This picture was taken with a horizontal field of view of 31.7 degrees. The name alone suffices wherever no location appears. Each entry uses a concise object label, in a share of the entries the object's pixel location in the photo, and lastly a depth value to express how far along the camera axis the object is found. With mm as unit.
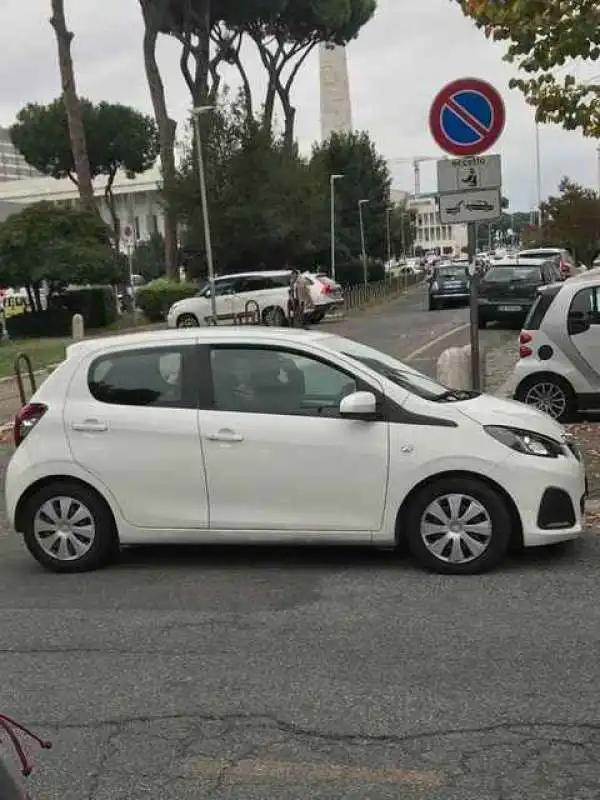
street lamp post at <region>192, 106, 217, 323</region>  33566
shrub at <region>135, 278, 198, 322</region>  40250
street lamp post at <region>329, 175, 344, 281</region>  52850
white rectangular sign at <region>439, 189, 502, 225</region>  8930
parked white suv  30422
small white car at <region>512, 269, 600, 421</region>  11219
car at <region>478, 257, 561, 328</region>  23906
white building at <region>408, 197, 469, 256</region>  155500
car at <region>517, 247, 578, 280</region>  29370
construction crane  103938
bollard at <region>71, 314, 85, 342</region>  30338
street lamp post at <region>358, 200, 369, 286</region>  58653
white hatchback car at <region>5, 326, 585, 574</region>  6133
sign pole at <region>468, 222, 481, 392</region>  9234
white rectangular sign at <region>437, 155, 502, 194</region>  8945
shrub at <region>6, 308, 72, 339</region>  37250
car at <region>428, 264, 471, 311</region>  36062
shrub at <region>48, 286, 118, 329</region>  38062
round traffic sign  8773
